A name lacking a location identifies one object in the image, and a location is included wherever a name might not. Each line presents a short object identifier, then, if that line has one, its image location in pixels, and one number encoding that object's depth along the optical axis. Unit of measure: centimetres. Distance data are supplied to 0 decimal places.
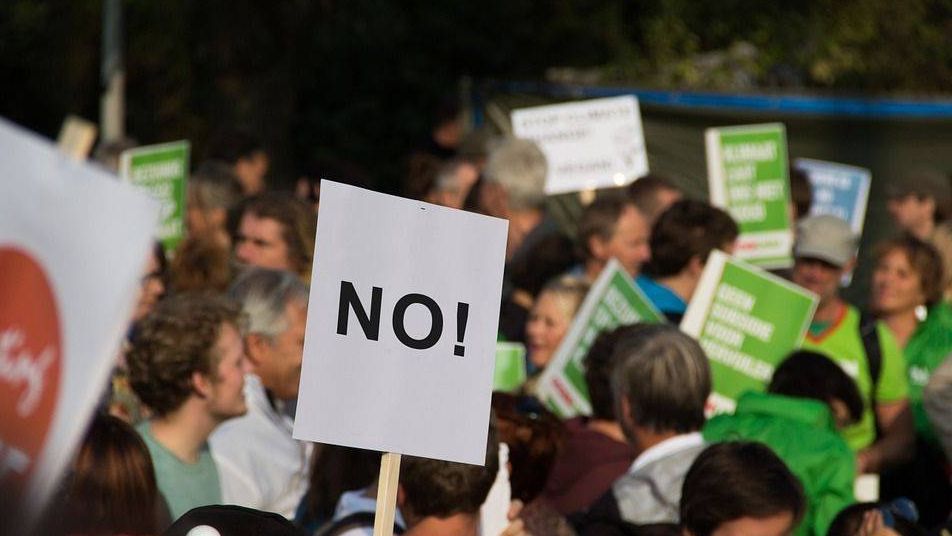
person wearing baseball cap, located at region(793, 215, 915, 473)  1191
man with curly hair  841
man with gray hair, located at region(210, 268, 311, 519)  872
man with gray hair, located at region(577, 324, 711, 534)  870
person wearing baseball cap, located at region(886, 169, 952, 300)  1547
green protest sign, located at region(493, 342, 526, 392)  1122
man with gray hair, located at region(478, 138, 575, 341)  1337
